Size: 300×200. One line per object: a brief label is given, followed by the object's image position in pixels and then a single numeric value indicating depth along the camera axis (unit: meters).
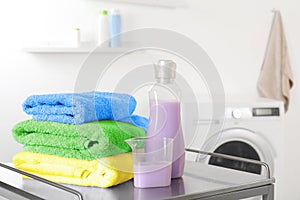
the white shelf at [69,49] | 3.79
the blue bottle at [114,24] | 4.03
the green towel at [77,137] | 1.61
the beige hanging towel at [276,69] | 4.80
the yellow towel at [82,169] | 1.60
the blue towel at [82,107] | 1.65
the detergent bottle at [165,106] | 1.63
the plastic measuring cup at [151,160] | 1.58
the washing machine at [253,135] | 3.95
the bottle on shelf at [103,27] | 4.00
